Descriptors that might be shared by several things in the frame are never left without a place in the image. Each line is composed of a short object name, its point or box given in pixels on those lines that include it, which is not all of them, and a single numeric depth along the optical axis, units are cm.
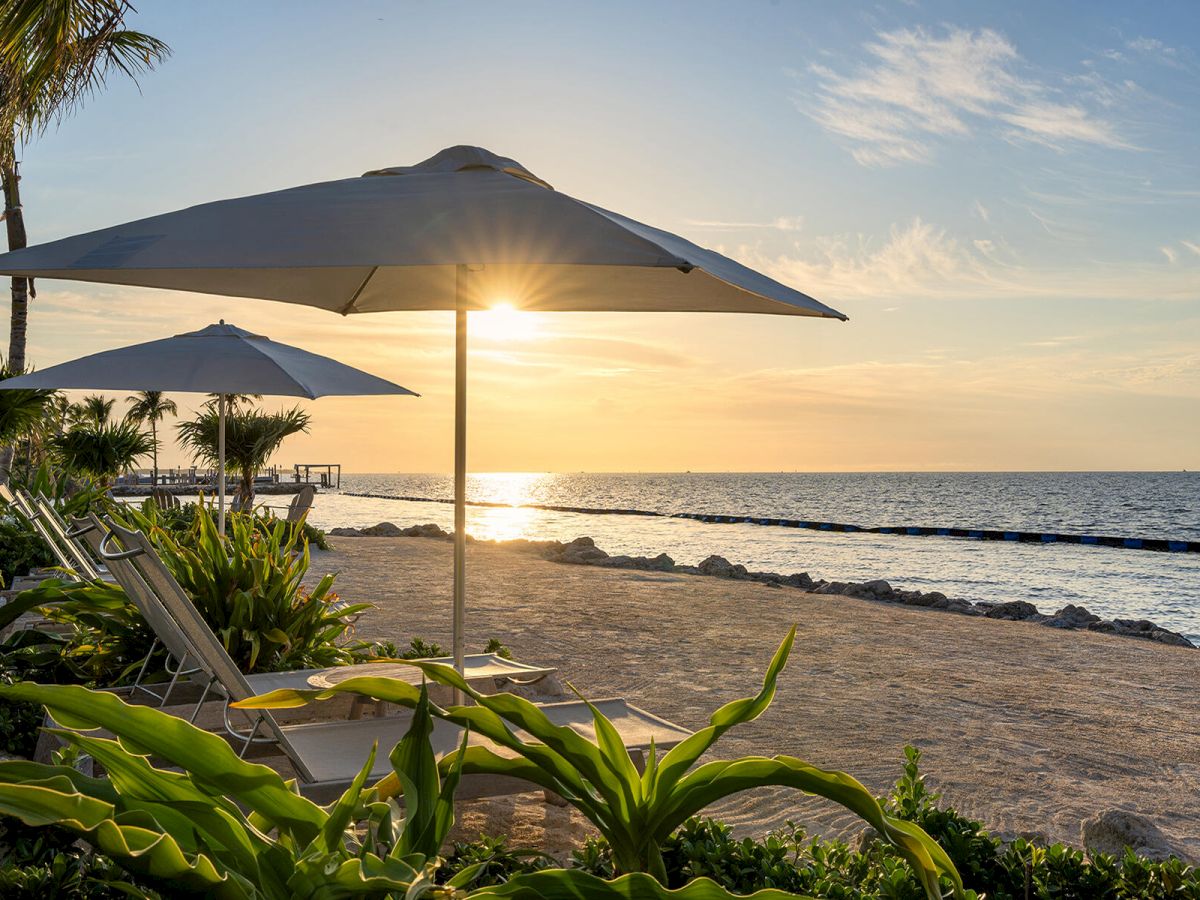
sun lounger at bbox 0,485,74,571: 552
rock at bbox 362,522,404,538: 1960
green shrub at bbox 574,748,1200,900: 225
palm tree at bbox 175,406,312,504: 1686
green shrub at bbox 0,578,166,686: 453
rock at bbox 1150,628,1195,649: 986
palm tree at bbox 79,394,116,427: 2683
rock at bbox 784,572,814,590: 1296
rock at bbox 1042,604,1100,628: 1038
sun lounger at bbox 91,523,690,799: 272
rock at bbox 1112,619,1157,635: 1019
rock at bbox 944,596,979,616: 1107
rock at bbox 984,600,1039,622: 1089
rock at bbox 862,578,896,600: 1203
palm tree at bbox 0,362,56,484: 1216
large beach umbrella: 234
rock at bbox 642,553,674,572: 1418
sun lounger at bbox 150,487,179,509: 1404
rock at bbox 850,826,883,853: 282
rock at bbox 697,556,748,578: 1350
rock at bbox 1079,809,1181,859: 309
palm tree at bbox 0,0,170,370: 1021
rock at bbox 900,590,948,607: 1159
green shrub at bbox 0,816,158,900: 190
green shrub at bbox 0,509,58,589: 893
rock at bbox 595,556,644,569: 1447
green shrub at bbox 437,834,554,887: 227
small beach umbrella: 618
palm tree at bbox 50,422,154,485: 1691
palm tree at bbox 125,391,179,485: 3946
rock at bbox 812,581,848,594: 1238
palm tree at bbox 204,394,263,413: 1993
